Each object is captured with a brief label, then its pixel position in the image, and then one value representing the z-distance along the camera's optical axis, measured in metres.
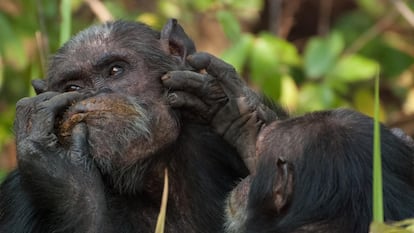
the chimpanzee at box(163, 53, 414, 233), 9.58
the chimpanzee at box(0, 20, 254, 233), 11.02
